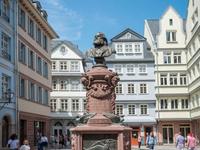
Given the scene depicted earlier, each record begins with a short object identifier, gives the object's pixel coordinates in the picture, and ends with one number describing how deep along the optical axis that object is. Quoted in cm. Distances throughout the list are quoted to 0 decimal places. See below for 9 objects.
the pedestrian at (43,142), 3243
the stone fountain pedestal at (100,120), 1706
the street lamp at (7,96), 3174
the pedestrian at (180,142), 2614
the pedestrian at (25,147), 1890
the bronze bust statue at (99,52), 1945
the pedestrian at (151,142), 3173
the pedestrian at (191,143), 2517
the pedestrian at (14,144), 2136
